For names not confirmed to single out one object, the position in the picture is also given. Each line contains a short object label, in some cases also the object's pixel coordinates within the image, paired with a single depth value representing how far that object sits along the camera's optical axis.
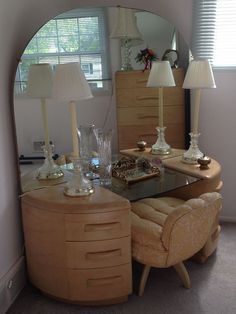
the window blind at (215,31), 2.40
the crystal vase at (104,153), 2.12
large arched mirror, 2.11
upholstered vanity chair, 1.77
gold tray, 2.11
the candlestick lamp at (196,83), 2.20
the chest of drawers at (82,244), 1.77
